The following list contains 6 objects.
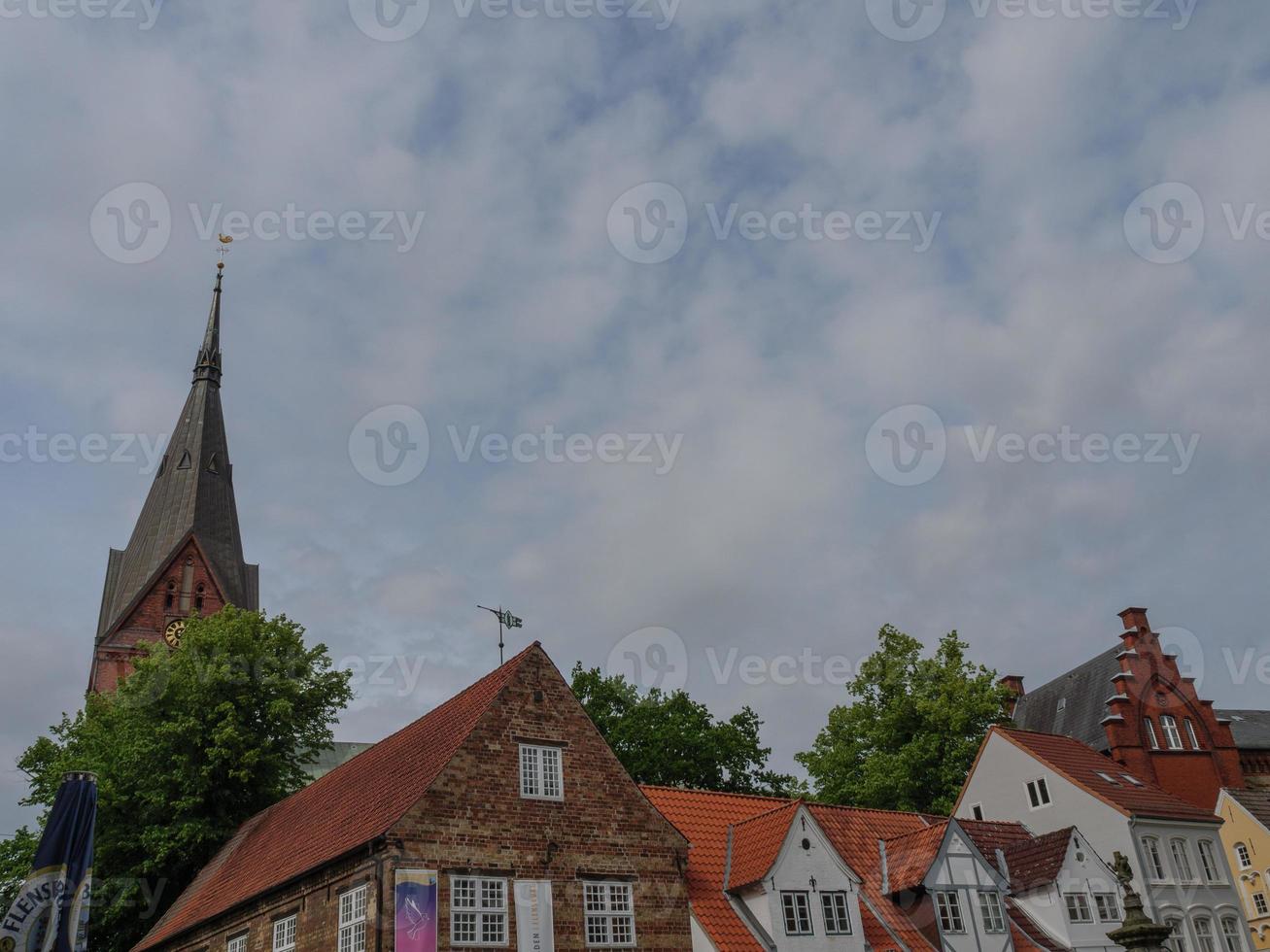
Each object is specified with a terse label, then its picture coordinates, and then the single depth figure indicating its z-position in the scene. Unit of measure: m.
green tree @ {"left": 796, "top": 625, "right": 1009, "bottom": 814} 48.25
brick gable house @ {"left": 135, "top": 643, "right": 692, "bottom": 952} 23.81
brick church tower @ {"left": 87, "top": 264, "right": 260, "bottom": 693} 72.31
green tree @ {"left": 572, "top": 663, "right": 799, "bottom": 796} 48.28
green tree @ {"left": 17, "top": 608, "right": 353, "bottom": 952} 36.03
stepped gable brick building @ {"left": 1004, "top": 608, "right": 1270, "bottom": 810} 49.16
